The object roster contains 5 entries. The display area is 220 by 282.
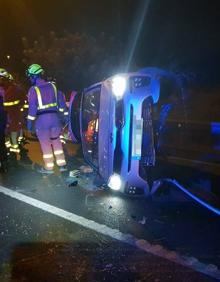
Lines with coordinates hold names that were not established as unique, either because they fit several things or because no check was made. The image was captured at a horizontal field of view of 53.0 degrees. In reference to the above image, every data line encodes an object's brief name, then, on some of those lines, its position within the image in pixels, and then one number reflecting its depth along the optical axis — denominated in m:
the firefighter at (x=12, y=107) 4.33
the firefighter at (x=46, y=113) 3.78
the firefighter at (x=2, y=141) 4.05
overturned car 2.93
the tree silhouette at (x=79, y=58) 9.42
